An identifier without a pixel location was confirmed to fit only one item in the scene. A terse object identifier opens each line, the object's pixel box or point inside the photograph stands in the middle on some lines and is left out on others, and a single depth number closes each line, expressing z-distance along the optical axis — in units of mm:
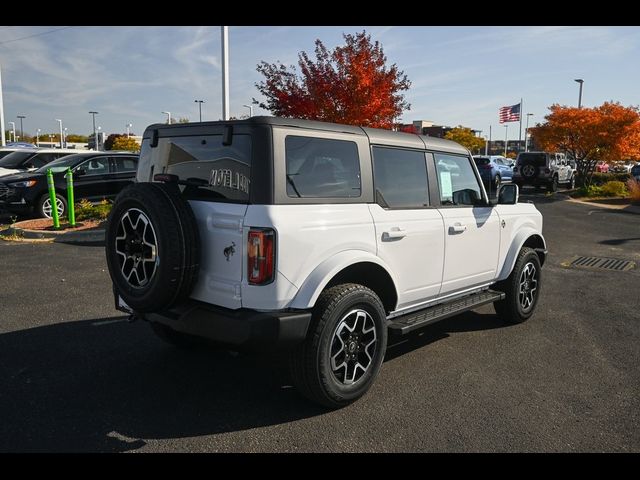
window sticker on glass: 4527
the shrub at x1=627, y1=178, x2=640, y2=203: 19016
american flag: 37312
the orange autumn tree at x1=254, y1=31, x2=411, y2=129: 13102
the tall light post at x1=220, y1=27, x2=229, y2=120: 14992
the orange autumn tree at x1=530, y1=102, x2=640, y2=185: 20688
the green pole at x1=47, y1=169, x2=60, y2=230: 10547
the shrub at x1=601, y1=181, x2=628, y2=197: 20953
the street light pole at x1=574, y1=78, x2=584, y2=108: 34581
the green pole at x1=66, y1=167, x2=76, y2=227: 10505
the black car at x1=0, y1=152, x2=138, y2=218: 11836
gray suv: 21969
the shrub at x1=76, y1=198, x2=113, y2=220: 11516
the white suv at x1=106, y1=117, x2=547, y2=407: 3092
